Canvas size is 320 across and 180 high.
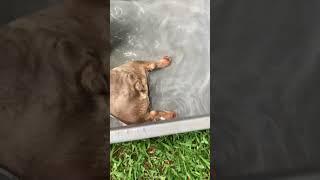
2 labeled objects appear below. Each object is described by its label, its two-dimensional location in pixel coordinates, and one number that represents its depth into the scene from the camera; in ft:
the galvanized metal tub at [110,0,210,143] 3.84
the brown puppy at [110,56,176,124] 3.72
